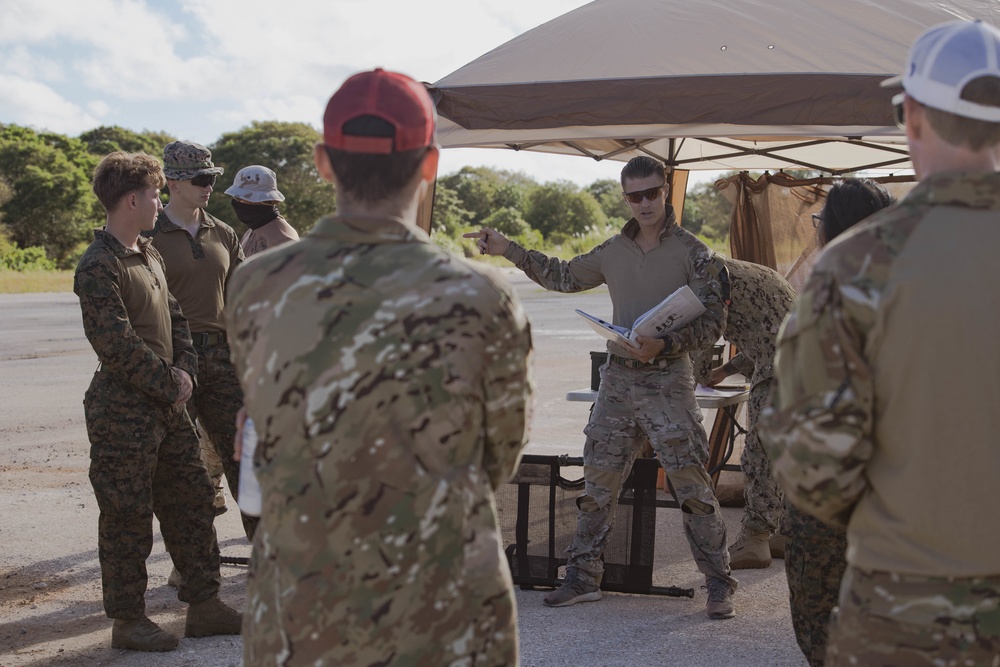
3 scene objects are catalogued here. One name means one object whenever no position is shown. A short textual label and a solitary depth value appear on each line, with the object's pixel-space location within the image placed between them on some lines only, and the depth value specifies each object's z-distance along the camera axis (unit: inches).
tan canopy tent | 190.9
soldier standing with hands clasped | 173.5
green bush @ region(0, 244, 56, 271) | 1499.8
